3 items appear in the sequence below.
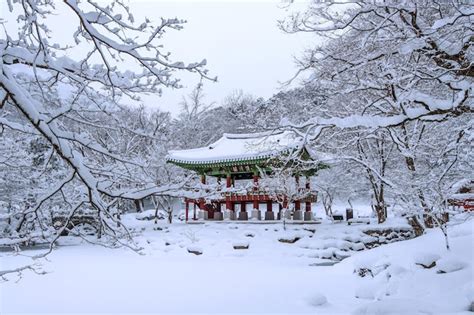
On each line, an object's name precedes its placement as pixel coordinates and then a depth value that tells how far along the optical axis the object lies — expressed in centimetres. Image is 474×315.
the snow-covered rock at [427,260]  765
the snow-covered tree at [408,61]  446
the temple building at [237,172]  1961
